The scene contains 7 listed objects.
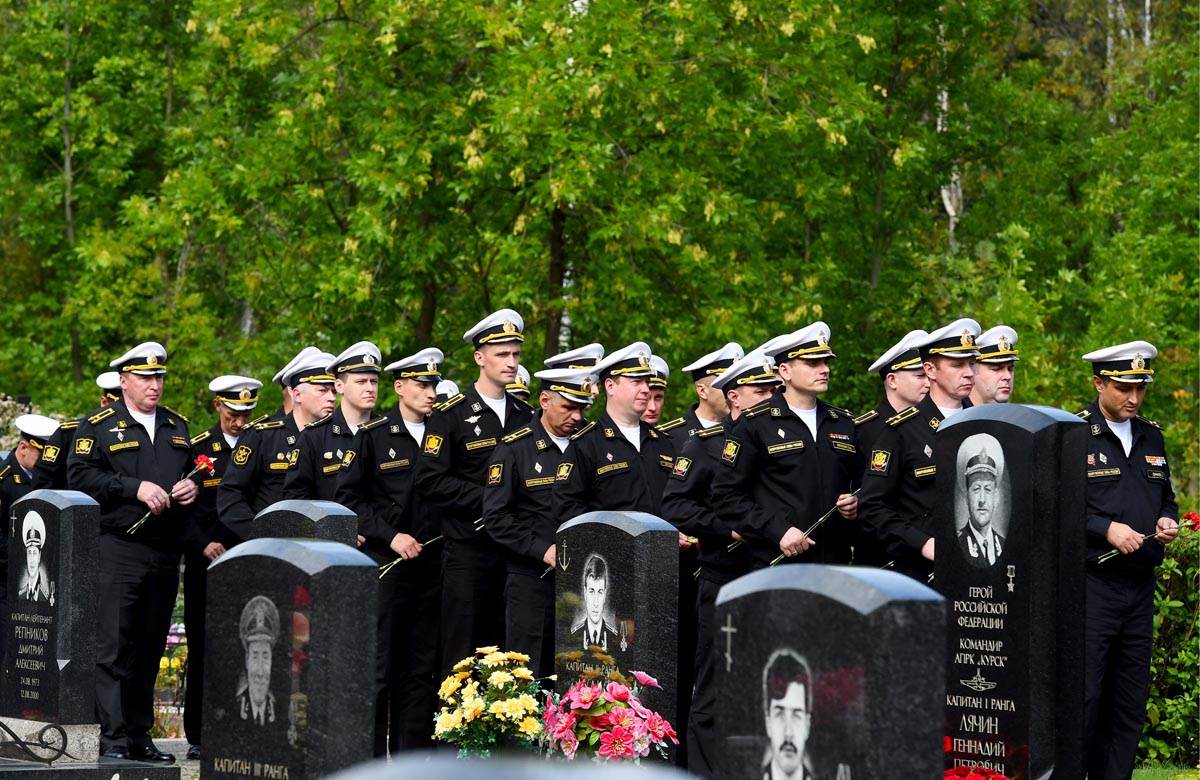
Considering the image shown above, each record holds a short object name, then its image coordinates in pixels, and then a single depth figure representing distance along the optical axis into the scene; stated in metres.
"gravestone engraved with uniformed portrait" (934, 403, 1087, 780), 17.61
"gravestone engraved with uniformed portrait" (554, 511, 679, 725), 20.64
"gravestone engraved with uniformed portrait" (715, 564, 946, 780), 12.58
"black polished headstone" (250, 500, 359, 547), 20.14
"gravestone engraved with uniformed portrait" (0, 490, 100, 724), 23.84
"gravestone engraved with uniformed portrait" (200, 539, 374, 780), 15.70
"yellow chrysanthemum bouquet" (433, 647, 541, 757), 19.64
